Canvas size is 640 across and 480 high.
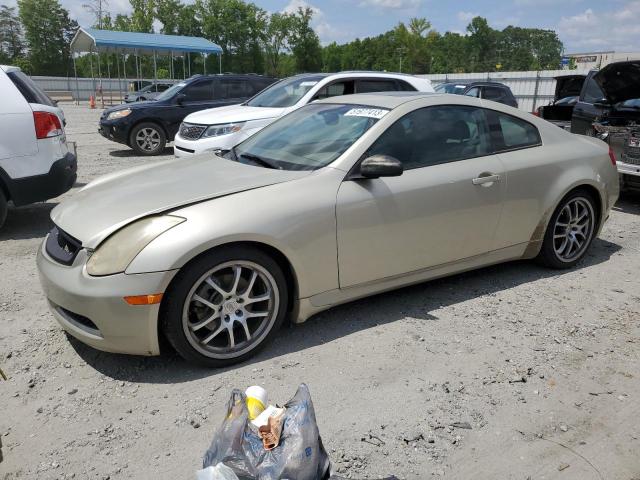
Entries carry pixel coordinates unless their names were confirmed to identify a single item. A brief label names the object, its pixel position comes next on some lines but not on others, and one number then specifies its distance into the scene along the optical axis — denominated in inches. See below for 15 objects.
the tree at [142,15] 2395.4
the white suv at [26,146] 214.7
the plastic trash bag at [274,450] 77.0
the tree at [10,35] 2405.3
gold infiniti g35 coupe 116.3
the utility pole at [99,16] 2383.7
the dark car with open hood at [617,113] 273.1
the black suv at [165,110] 452.8
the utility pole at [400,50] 3208.7
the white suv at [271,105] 338.0
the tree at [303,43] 2682.1
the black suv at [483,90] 544.7
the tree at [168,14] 2405.3
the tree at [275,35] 2672.2
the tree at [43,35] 2340.1
